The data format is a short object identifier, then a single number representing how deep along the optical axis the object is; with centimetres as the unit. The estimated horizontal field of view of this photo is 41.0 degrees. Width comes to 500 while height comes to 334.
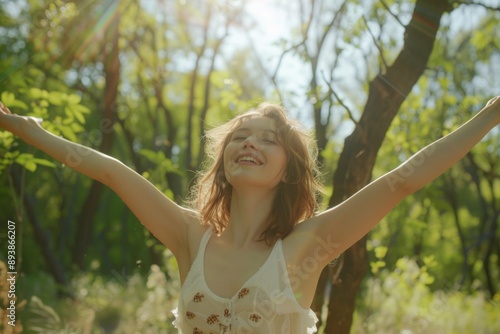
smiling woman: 258
